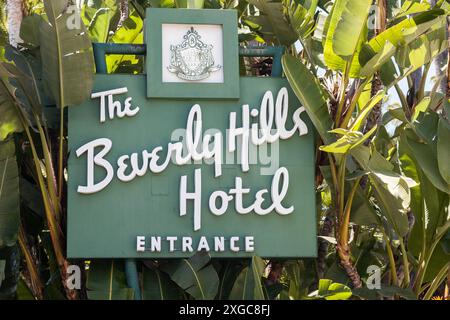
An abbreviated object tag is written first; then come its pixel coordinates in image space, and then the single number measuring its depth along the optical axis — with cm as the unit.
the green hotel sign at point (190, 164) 1026
